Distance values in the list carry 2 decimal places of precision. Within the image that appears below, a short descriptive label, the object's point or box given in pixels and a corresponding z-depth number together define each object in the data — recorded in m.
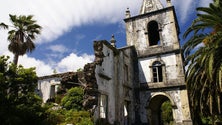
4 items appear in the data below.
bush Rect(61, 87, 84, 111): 10.84
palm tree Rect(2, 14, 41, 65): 14.26
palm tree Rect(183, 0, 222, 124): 9.02
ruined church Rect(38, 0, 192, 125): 12.37
